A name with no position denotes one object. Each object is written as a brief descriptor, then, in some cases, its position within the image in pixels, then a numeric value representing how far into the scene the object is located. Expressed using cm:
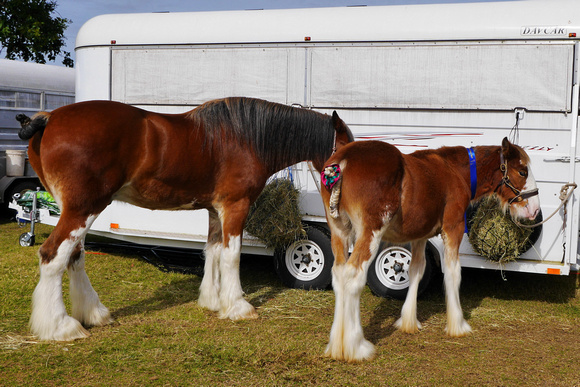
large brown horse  450
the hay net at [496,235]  548
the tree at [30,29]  1516
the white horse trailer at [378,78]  559
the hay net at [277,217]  604
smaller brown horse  420
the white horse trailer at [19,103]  1051
